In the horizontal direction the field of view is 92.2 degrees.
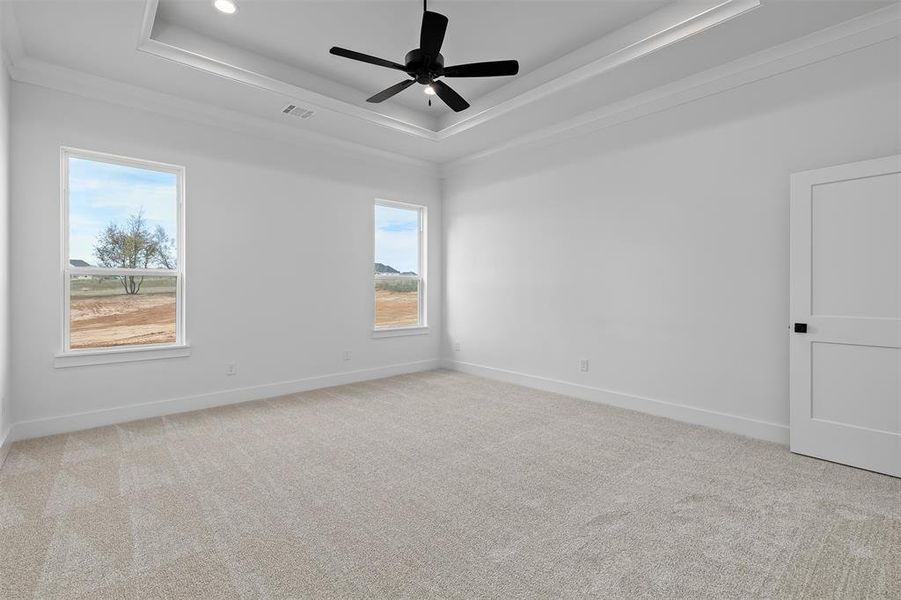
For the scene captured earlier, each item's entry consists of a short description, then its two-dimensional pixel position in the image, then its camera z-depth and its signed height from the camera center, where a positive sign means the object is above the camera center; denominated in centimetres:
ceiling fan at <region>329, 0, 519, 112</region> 278 +159
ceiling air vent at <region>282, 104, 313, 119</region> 421 +184
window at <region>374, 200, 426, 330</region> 577 +43
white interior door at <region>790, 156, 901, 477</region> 276 -12
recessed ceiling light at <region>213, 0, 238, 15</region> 305 +208
